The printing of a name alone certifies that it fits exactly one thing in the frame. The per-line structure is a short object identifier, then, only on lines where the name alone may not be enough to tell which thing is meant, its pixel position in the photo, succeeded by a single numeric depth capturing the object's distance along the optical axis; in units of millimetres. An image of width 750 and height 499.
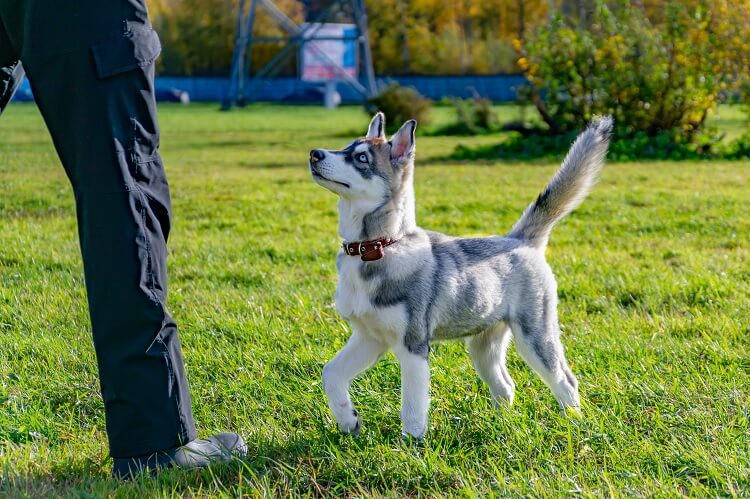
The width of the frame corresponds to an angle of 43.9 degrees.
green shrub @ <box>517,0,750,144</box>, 13805
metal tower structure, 39344
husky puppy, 3268
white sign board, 41750
